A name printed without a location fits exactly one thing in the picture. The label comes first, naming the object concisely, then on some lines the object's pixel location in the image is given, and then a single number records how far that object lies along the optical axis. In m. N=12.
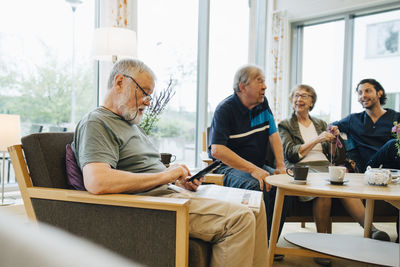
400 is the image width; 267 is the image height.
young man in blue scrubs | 2.78
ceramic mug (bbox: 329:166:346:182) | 1.64
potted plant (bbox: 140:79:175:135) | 2.32
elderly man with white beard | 1.21
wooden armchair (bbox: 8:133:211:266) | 1.13
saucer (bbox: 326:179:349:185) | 1.64
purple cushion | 1.30
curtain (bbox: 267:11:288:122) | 4.70
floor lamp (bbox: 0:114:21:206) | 1.95
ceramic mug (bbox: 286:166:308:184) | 1.64
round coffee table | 1.43
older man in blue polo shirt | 2.05
